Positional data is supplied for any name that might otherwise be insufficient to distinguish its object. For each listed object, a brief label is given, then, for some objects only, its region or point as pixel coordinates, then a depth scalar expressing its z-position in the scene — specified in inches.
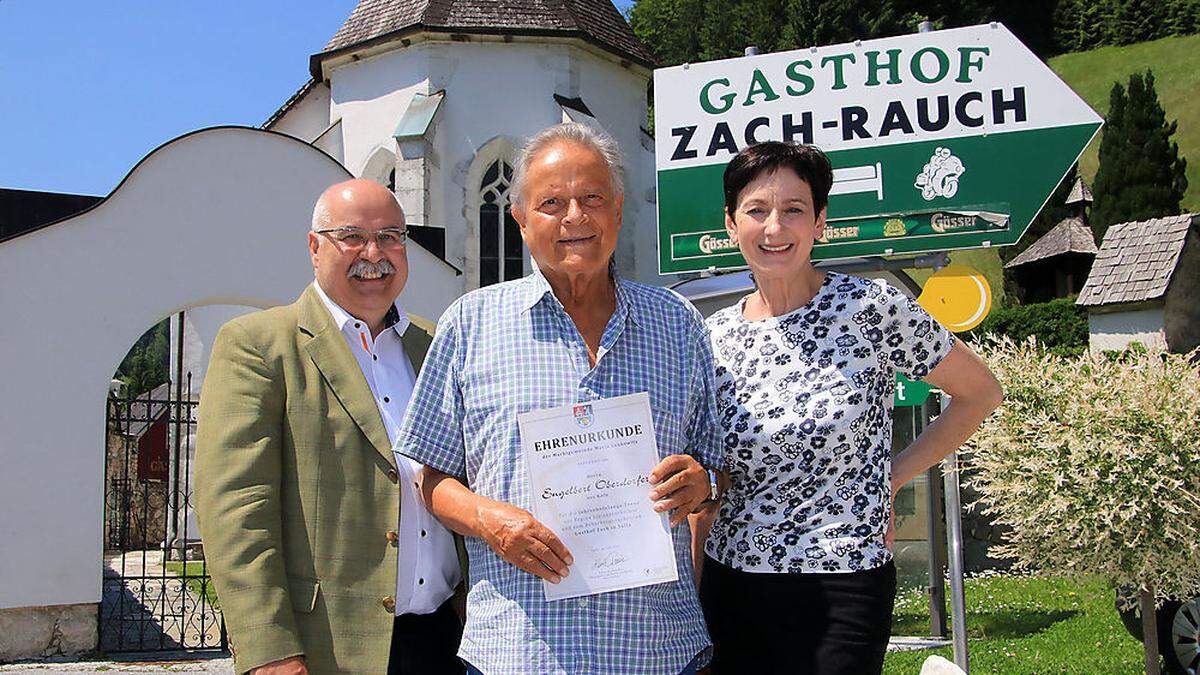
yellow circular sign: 220.4
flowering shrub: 209.9
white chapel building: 704.4
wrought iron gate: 384.8
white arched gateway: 344.8
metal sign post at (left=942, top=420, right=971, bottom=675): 219.1
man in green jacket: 96.0
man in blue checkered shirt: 83.0
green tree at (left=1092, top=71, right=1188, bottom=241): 1400.1
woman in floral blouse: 92.4
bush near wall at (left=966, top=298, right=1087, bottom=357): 1160.8
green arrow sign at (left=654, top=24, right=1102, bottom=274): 253.3
